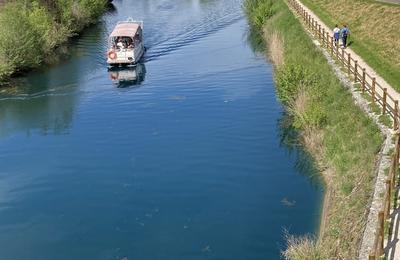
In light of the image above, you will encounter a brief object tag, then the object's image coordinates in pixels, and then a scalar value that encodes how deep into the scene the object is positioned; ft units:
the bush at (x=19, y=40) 147.84
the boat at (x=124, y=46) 153.99
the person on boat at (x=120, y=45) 156.74
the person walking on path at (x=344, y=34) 126.41
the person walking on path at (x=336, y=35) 127.69
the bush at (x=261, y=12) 187.43
